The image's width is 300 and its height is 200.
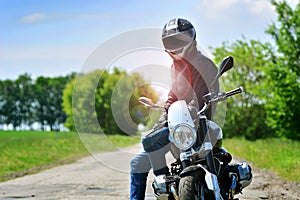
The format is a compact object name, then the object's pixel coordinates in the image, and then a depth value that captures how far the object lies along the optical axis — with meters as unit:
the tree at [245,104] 45.84
